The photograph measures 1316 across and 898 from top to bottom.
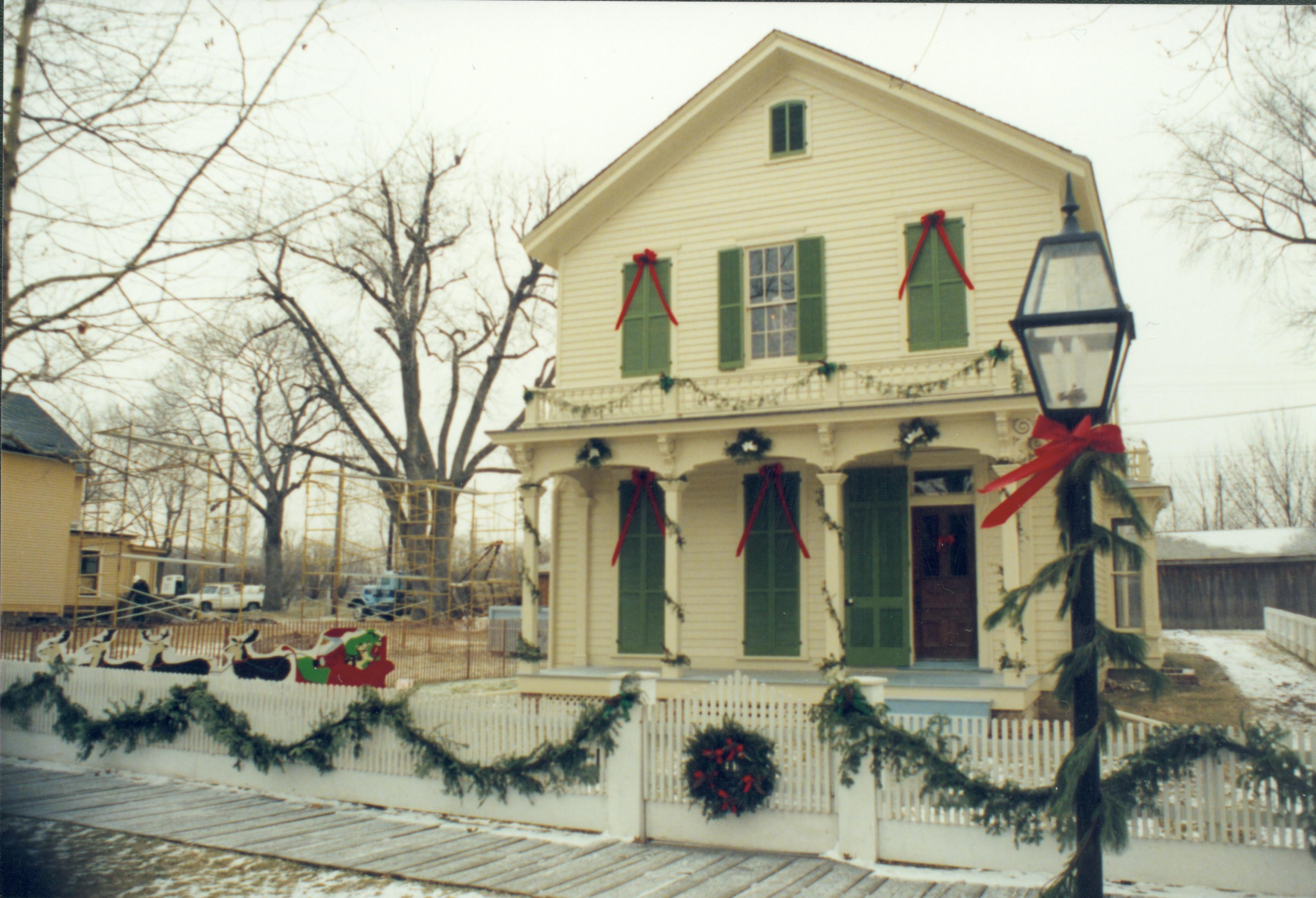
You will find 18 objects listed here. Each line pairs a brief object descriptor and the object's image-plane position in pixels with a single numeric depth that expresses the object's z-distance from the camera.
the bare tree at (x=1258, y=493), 49.28
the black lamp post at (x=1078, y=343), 4.04
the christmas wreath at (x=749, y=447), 13.30
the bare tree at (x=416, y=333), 35.44
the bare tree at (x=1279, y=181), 20.12
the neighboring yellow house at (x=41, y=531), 27.06
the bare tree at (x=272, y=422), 38.59
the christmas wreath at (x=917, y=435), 12.45
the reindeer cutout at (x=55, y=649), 12.19
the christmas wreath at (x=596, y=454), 14.31
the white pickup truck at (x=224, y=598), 44.12
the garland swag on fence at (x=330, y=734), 8.11
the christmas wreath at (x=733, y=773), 7.47
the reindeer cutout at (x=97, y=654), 12.47
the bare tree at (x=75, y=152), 4.57
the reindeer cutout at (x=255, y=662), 11.48
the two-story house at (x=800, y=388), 13.06
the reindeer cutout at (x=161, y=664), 12.03
